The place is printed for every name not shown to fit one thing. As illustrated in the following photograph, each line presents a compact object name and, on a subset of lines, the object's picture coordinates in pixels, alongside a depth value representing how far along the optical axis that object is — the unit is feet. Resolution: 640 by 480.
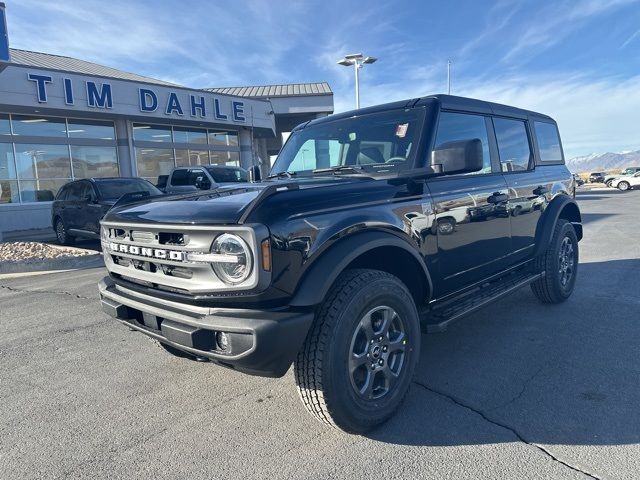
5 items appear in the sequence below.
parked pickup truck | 42.97
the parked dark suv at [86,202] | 33.78
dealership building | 49.65
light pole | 66.13
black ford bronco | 7.77
